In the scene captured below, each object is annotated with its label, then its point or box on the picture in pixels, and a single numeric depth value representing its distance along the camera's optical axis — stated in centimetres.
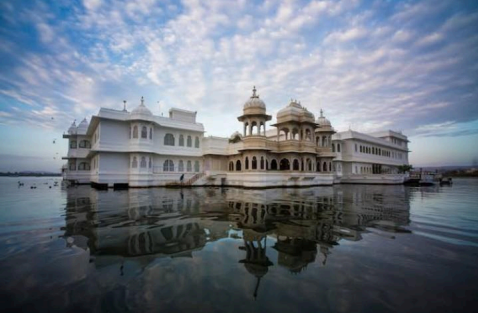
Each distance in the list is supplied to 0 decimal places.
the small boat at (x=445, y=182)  3258
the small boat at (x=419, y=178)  3056
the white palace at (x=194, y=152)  2297
